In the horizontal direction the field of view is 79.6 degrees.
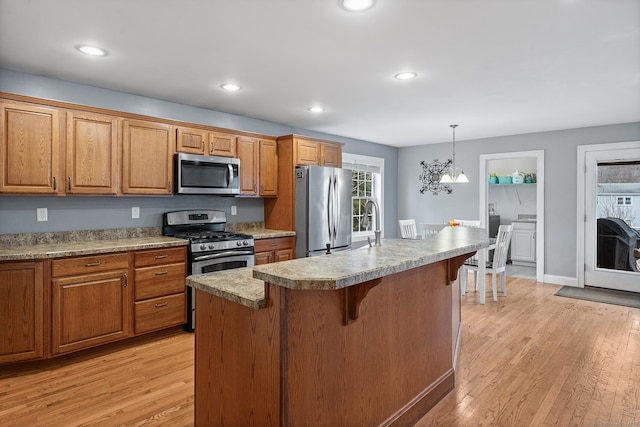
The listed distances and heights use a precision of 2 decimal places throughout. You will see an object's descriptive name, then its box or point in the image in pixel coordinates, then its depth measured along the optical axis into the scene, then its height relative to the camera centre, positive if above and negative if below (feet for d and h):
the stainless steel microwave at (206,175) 12.56 +1.24
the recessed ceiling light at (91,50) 8.71 +3.70
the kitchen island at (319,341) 4.86 -1.90
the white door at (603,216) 16.83 -0.34
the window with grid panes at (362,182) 20.79 +1.69
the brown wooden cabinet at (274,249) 13.93 -1.45
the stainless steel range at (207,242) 11.93 -1.02
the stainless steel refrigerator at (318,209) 14.87 +0.08
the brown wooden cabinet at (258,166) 14.58 +1.75
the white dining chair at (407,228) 18.28 -0.80
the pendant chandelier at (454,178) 17.44 +1.56
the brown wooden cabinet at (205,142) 12.75 +2.39
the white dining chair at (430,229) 16.79 -0.79
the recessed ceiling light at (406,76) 10.43 +3.76
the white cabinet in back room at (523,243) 23.75 -1.96
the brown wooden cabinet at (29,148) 9.46 +1.57
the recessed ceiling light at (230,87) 11.48 +3.78
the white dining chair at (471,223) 18.83 -0.56
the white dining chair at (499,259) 15.51 -1.92
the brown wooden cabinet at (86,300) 9.01 -2.34
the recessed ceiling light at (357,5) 6.71 +3.68
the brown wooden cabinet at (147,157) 11.52 +1.66
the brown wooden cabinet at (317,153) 15.38 +2.47
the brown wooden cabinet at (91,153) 10.47 +1.61
